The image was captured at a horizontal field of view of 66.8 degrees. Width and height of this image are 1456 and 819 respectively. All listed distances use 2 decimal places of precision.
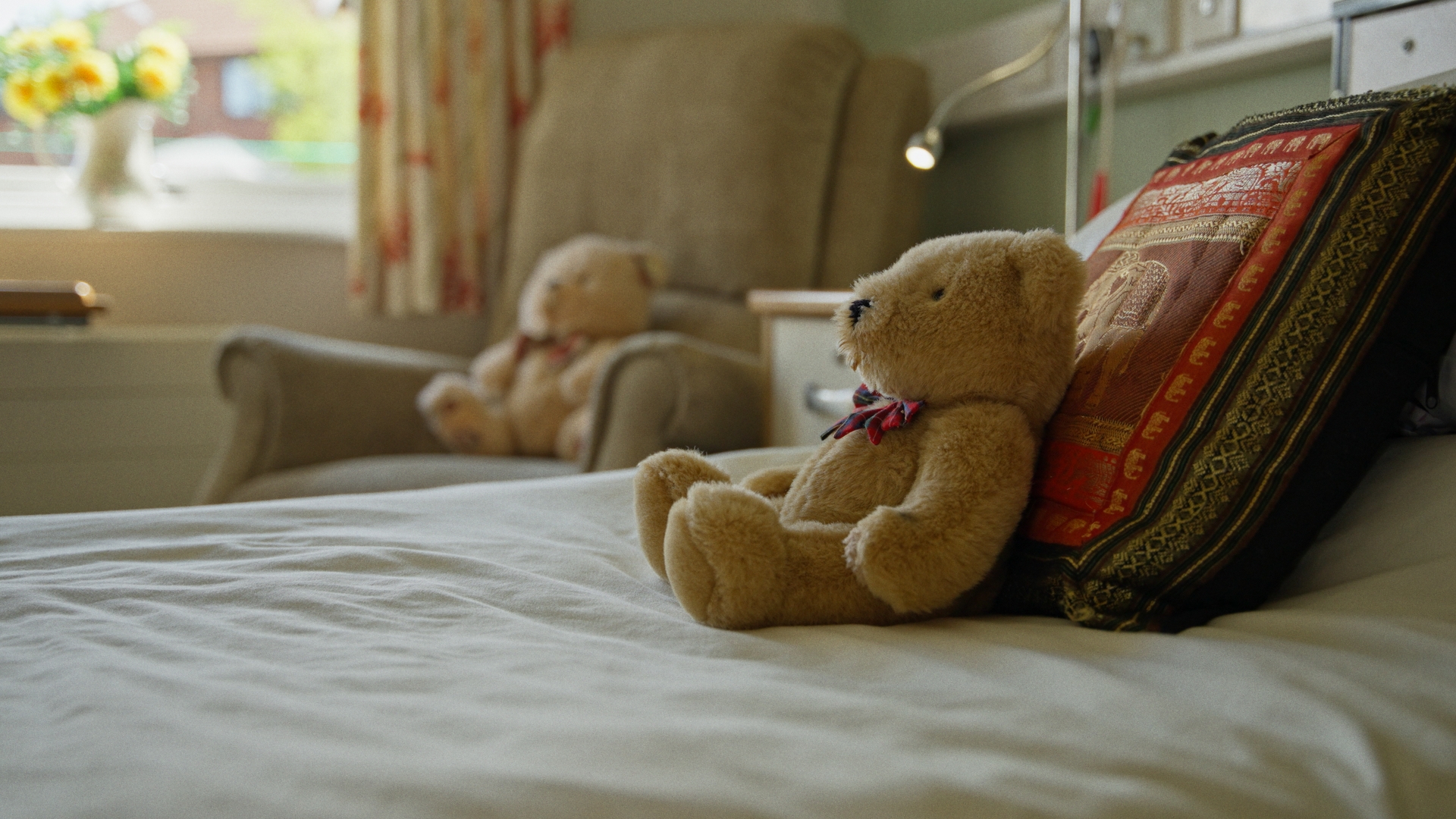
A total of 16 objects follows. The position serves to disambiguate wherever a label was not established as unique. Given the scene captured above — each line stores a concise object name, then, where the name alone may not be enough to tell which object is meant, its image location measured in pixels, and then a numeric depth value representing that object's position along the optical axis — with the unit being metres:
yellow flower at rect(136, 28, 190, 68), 2.55
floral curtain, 2.56
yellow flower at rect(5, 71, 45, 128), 2.48
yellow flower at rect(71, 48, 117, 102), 2.44
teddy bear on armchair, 2.05
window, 2.80
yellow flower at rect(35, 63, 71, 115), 2.43
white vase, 2.50
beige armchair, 1.82
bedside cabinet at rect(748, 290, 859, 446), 1.64
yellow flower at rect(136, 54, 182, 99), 2.51
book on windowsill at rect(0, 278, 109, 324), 2.19
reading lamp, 1.35
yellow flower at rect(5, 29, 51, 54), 2.55
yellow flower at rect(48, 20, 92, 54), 2.49
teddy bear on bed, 0.68
